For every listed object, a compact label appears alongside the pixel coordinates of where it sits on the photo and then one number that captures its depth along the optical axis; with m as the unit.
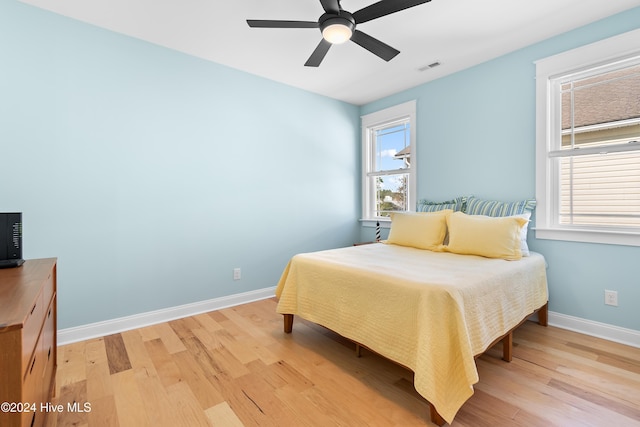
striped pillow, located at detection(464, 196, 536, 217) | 2.72
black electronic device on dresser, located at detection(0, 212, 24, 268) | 1.62
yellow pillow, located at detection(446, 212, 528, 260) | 2.38
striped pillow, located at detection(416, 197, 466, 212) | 3.22
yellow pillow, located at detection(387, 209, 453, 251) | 2.85
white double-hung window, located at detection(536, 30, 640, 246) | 2.33
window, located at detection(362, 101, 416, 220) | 3.84
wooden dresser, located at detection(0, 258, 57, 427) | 0.83
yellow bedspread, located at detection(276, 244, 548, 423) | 1.45
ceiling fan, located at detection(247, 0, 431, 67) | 1.83
